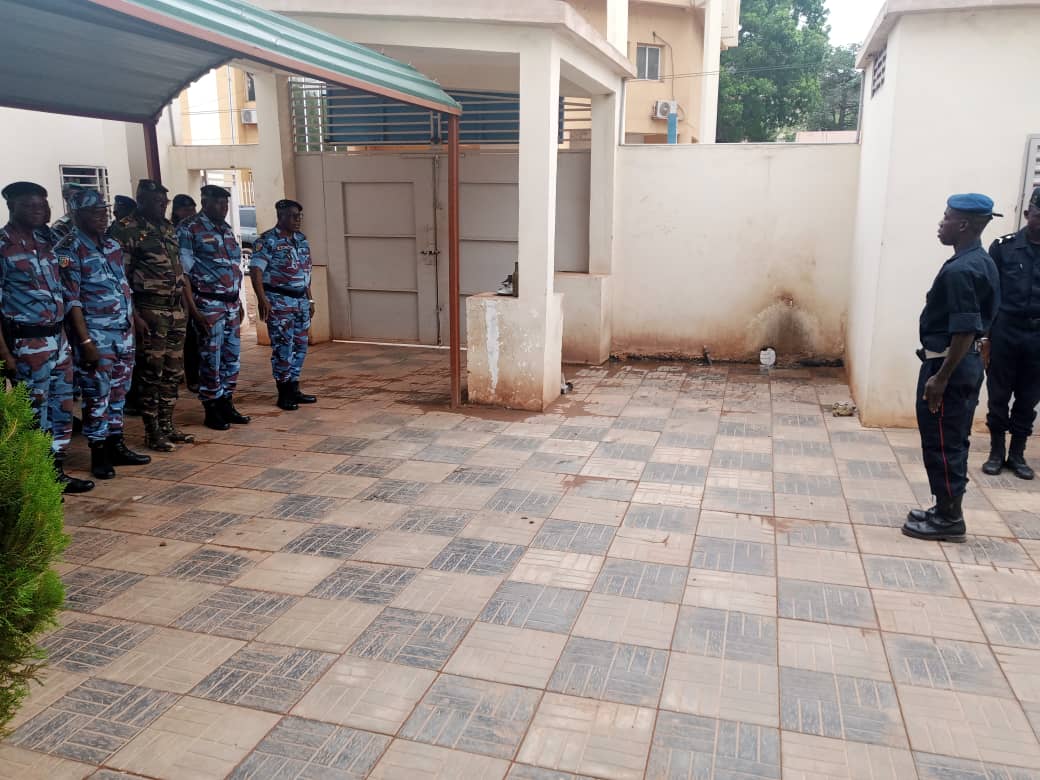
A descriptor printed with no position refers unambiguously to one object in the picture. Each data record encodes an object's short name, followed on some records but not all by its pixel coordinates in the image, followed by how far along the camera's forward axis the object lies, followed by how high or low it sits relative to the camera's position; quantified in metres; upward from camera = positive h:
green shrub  1.93 -0.79
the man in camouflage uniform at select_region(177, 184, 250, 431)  6.18 -0.65
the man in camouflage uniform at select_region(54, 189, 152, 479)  4.98 -0.68
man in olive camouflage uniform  5.68 -0.63
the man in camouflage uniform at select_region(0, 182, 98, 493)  4.55 -0.50
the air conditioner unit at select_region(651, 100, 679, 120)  22.22 +2.67
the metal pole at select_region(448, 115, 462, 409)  6.77 -0.45
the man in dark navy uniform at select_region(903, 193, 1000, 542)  3.99 -0.74
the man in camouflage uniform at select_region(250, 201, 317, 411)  6.76 -0.69
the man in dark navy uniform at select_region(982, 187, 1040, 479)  5.02 -0.89
